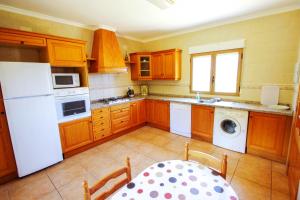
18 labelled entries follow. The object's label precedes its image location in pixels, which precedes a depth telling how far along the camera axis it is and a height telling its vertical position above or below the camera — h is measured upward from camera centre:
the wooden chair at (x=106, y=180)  0.87 -0.69
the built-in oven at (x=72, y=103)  2.43 -0.38
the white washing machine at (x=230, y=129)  2.57 -0.95
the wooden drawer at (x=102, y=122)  3.00 -0.87
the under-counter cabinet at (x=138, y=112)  3.76 -0.85
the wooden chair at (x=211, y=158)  1.11 -0.67
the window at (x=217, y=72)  3.04 +0.14
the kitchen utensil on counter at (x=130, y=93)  4.18 -0.36
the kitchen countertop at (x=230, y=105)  2.28 -0.51
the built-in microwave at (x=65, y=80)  2.42 +0.04
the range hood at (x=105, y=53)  3.11 +0.62
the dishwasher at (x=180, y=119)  3.30 -0.92
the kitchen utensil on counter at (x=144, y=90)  4.57 -0.31
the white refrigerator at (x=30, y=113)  1.95 -0.44
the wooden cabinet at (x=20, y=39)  1.93 +0.62
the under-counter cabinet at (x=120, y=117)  3.32 -0.86
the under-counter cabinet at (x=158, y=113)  3.69 -0.88
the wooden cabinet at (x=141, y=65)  4.02 +0.42
